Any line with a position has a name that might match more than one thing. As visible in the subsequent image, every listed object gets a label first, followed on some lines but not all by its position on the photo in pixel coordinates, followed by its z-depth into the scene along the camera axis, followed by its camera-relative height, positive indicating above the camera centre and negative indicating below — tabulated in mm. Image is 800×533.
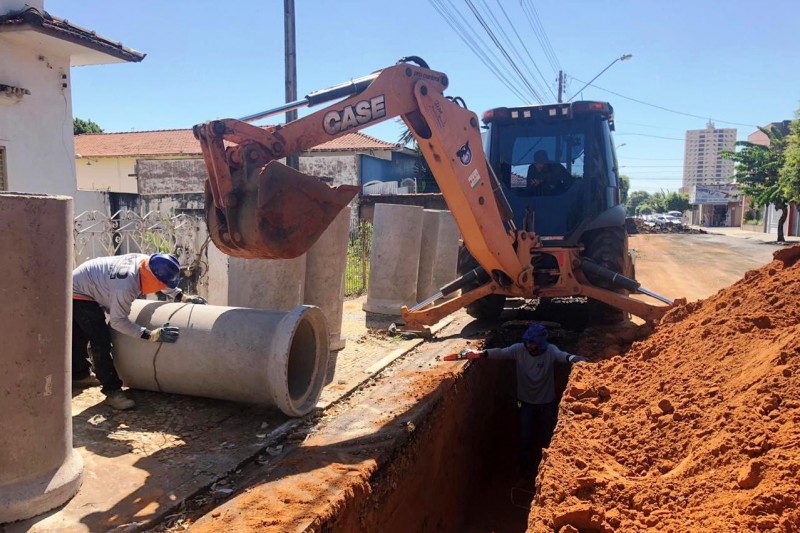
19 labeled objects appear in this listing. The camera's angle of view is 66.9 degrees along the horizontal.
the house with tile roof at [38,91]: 9812 +2042
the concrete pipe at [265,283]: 6551 -728
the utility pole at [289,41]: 12281 +3563
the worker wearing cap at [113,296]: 5109 -715
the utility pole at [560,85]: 30614 +6946
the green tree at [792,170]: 25203 +2472
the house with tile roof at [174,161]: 25984 +2492
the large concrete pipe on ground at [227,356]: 4918 -1181
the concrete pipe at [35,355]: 3312 -819
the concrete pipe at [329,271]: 7250 -648
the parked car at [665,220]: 47844 +404
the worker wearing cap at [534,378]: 6156 -1632
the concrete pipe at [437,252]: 11062 -628
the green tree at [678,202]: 85500 +3294
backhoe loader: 4480 +284
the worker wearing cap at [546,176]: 7898 +610
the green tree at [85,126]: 38547 +5633
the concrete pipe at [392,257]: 9773 -616
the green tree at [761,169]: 31202 +3128
